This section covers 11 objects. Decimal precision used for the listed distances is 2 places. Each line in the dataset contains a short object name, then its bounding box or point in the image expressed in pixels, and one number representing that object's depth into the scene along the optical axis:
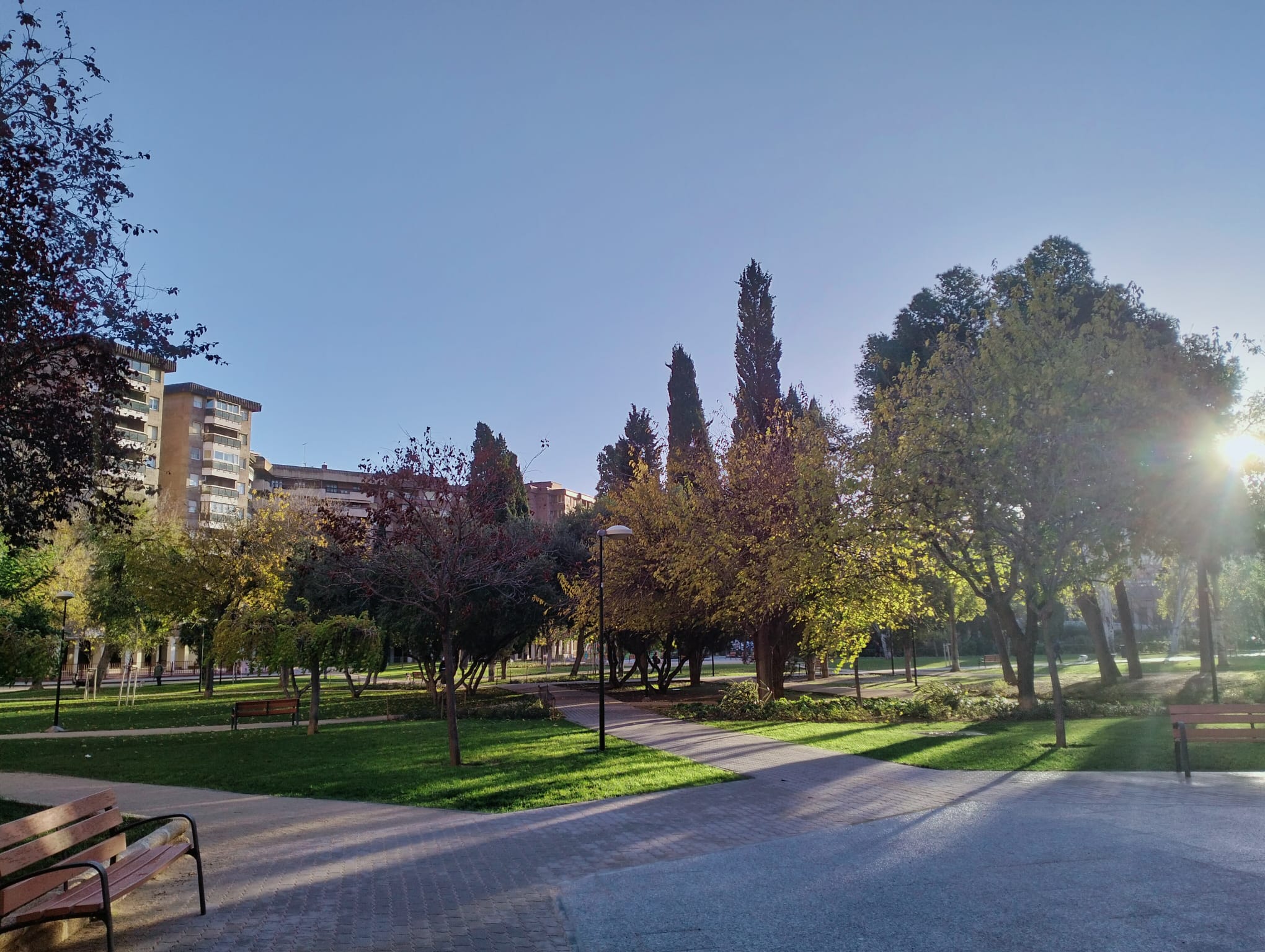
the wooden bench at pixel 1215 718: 11.98
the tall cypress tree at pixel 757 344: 40.66
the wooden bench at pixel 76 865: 4.71
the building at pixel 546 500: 111.75
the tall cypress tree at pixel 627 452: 46.38
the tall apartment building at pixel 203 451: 78.69
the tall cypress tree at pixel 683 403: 45.62
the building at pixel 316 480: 97.69
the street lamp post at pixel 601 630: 15.20
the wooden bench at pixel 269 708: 21.80
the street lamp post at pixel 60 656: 22.62
